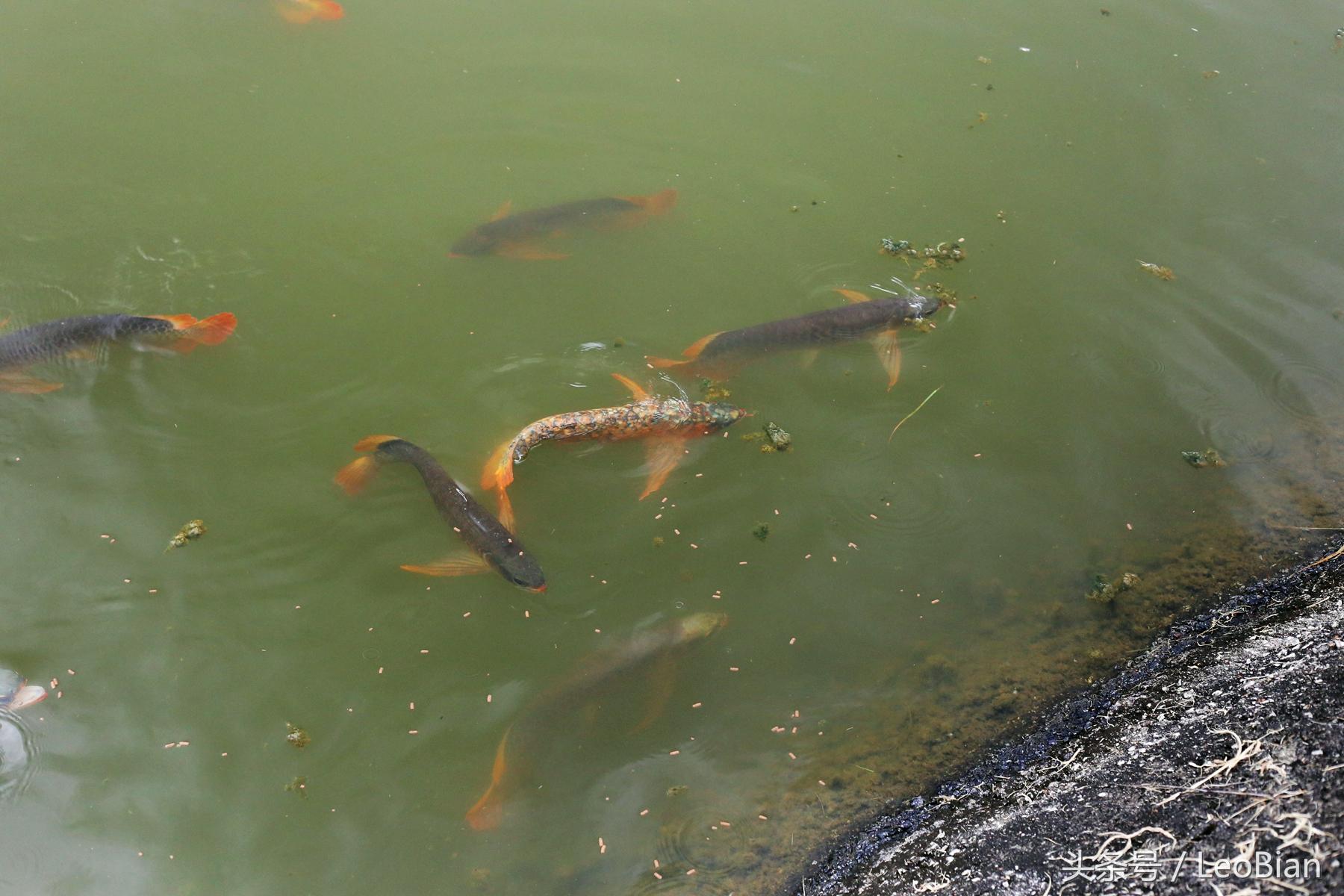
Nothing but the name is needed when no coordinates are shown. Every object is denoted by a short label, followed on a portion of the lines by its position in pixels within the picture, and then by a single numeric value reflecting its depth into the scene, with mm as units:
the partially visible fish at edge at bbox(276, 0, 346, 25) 7188
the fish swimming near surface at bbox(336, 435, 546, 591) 4145
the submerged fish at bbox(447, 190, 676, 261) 5691
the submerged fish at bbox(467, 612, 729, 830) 3682
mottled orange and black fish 4609
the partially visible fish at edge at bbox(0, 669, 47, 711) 3768
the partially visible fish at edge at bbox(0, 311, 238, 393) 4703
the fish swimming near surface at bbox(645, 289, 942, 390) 5152
